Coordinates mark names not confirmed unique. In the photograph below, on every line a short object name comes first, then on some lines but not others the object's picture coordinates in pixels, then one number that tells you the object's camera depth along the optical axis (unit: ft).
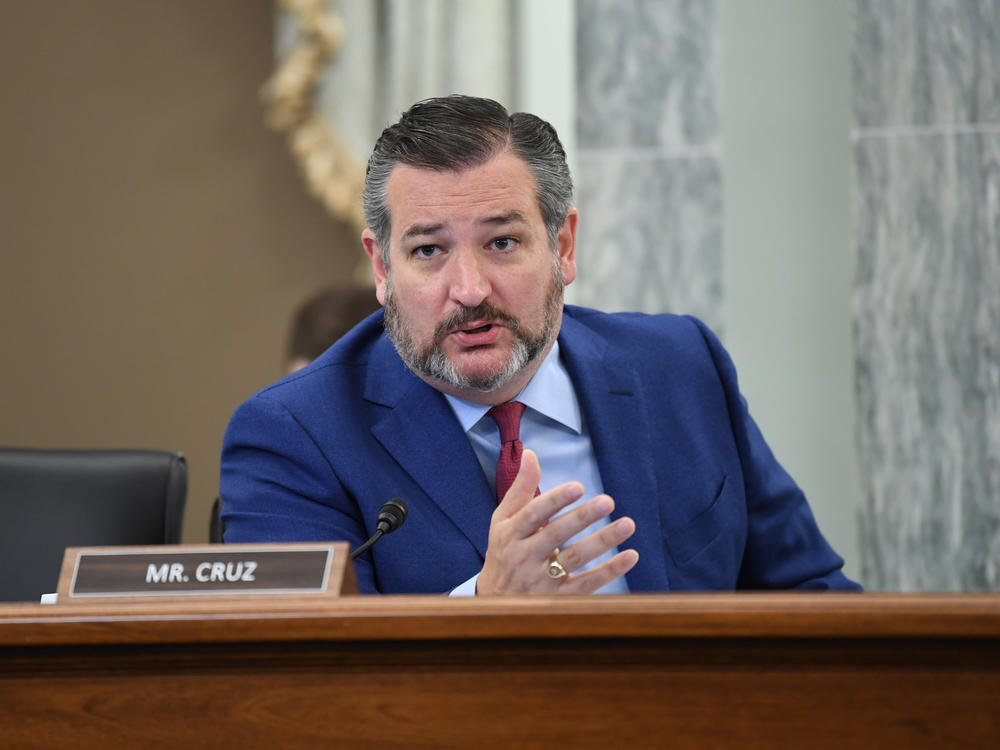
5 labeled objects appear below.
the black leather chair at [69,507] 15.70
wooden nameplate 14.17
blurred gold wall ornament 18.32
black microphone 14.63
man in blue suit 15.34
